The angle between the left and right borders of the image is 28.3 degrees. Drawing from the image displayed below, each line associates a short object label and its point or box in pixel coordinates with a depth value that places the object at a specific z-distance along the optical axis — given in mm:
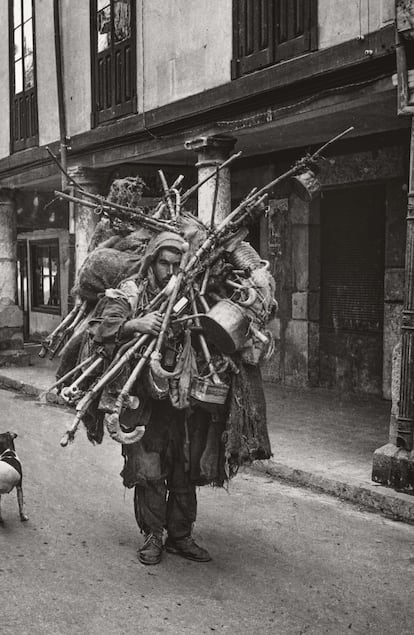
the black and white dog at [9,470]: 5684
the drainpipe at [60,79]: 12969
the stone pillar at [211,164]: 9461
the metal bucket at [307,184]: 5020
